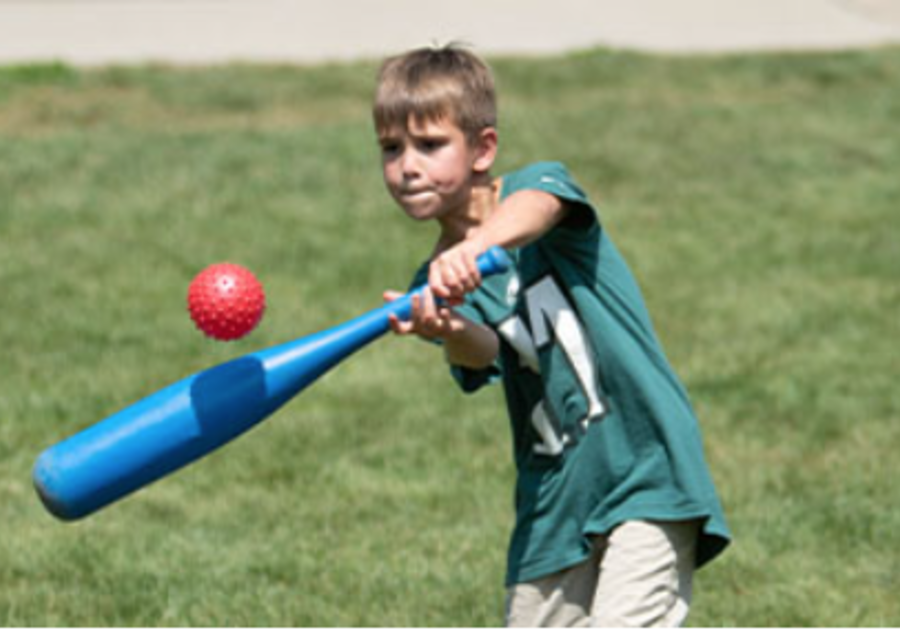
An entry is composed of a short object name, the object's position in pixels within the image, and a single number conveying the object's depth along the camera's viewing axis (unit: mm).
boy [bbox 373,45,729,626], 6430
